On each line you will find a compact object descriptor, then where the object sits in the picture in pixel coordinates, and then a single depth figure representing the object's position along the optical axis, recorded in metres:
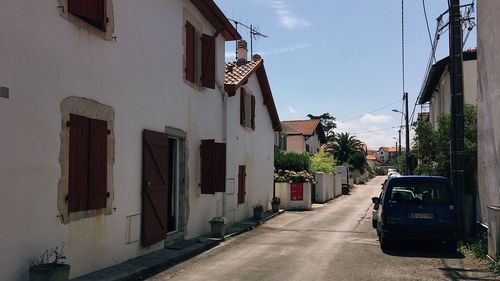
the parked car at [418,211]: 10.91
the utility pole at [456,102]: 12.03
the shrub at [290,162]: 29.38
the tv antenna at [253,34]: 26.73
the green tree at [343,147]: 66.44
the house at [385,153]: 151.70
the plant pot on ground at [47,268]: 6.04
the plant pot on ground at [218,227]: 12.79
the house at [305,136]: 48.62
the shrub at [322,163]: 37.44
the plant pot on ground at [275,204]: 23.25
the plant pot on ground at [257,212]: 18.72
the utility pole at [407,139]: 32.39
